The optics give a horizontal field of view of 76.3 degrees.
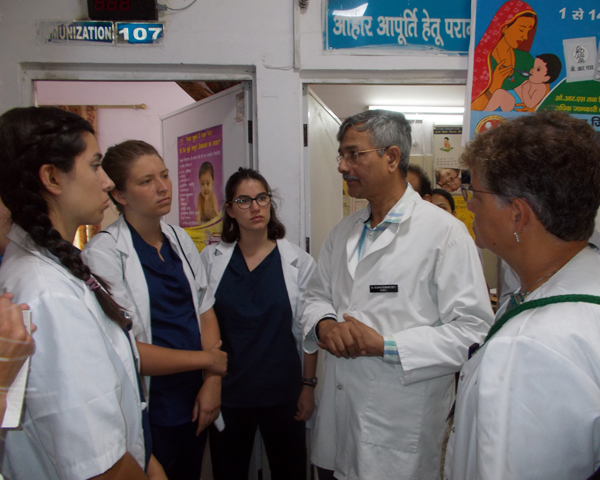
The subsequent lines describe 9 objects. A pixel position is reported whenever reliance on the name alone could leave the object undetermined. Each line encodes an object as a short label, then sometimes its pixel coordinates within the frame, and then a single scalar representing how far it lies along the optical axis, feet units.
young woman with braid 2.48
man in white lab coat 4.18
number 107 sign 6.50
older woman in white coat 2.14
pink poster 7.76
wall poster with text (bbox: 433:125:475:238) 14.70
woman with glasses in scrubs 5.42
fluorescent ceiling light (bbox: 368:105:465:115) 14.55
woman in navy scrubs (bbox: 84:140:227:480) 4.59
